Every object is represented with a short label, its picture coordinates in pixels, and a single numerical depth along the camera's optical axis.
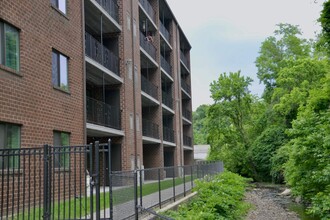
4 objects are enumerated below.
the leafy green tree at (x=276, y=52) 49.22
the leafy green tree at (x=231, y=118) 44.75
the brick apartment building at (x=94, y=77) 12.30
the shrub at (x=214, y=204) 13.29
